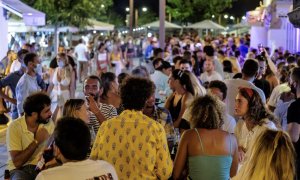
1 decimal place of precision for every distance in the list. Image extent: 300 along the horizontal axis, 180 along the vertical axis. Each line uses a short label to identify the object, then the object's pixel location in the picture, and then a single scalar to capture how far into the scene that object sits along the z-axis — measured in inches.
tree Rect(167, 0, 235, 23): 2235.5
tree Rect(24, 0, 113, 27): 1206.3
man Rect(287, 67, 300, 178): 236.1
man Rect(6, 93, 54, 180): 215.9
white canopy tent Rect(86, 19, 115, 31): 1564.1
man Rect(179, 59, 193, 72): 413.4
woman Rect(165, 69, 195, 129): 304.7
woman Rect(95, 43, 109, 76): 794.3
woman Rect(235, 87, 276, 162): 213.2
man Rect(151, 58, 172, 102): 398.3
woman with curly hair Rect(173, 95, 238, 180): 183.3
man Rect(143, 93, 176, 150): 243.8
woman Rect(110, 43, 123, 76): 806.7
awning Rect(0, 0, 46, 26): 666.2
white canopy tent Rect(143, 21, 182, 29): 1625.5
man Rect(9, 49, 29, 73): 523.2
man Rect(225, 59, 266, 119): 327.3
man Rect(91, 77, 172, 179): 176.6
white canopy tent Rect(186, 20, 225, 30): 1803.6
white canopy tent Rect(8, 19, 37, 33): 1019.3
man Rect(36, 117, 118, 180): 141.7
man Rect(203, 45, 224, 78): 456.8
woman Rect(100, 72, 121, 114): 298.7
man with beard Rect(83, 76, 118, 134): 245.6
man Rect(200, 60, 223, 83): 410.6
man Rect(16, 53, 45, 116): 362.3
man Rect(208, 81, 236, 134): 284.7
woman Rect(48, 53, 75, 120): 446.0
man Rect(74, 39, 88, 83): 951.6
